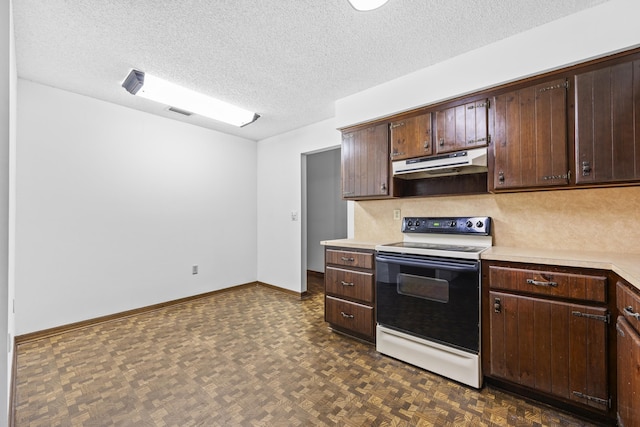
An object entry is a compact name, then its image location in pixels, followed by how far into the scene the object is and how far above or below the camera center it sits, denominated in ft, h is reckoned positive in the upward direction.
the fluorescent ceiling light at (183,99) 8.83 +4.13
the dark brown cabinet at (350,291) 8.50 -2.41
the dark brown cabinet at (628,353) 4.09 -2.15
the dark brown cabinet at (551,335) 5.16 -2.40
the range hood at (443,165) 7.31 +1.35
